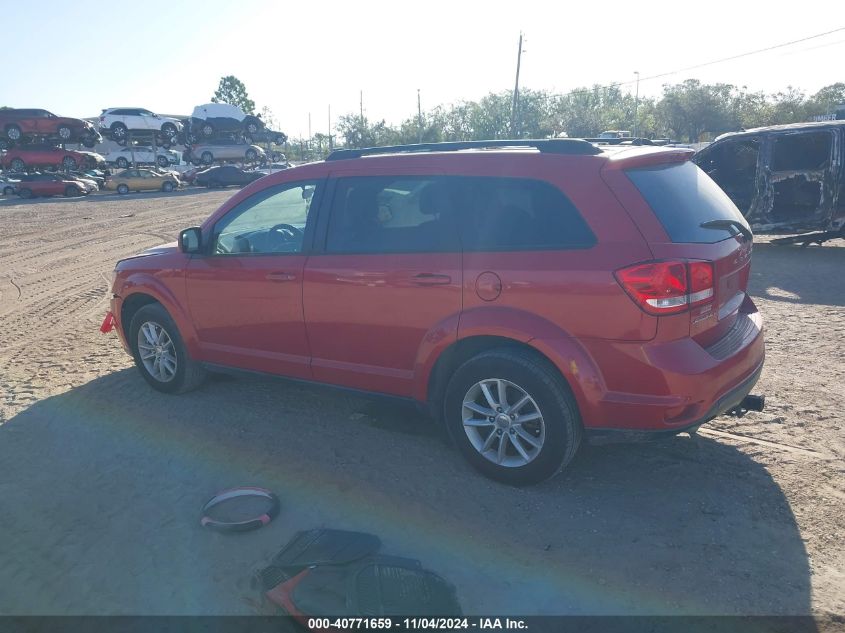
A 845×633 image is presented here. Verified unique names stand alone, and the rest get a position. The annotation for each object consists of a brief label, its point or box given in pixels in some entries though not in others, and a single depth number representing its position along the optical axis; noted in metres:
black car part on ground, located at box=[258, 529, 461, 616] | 2.81
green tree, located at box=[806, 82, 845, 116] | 46.00
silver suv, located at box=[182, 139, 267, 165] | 44.12
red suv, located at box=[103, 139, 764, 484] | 3.37
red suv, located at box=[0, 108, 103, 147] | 34.66
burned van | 10.24
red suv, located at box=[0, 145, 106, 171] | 34.34
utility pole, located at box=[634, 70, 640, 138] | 53.07
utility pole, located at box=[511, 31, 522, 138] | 45.20
